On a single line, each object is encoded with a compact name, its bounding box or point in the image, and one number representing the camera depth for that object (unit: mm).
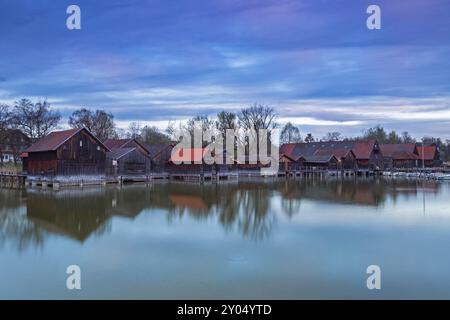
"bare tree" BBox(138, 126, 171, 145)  72188
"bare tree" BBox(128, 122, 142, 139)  78062
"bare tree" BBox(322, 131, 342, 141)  99588
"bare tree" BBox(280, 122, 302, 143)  96681
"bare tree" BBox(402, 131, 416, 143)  101938
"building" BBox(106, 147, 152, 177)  38719
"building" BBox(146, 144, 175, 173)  46344
